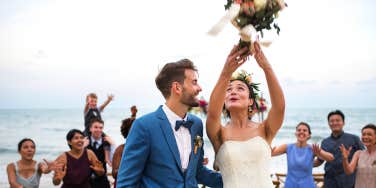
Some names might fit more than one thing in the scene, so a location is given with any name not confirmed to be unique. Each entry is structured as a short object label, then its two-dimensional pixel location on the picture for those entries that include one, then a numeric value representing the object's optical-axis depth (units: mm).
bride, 3430
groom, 3045
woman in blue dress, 6840
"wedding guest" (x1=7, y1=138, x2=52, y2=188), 6020
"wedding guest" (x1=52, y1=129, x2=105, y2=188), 6094
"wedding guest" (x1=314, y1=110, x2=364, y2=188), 7008
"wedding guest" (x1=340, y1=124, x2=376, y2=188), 6391
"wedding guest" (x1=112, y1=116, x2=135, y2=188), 5451
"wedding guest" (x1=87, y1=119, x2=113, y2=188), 6902
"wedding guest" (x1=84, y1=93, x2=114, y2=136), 8180
